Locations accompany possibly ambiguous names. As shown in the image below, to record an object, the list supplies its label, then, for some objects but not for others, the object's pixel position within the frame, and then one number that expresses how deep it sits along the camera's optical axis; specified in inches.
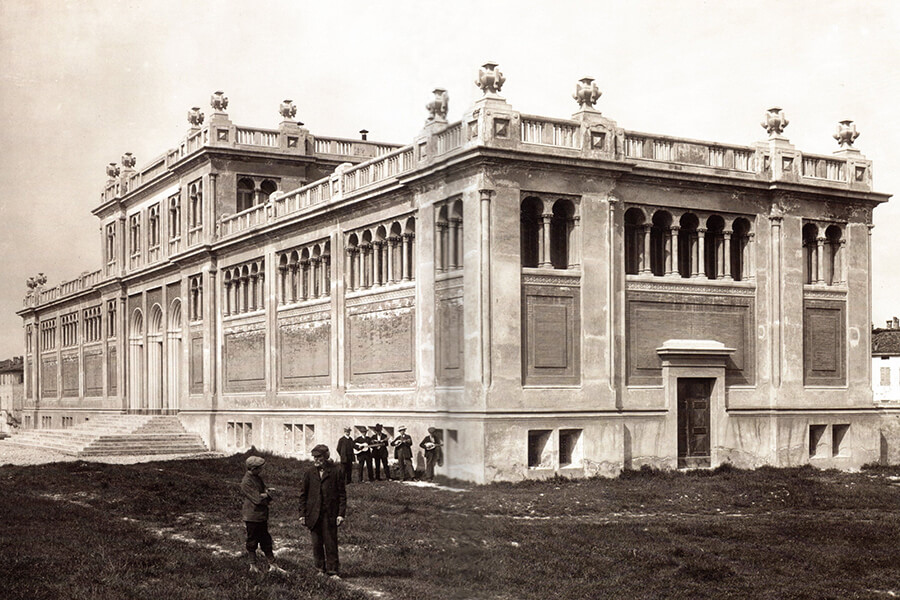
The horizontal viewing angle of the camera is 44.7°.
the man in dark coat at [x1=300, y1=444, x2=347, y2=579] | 588.7
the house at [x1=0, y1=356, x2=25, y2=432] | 3617.1
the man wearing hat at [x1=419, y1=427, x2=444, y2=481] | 1153.4
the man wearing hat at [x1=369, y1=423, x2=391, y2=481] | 1168.9
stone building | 1125.7
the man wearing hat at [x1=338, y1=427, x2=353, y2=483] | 1093.8
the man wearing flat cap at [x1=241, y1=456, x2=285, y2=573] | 604.4
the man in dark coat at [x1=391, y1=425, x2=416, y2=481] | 1159.6
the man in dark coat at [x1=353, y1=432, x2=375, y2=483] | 1169.2
